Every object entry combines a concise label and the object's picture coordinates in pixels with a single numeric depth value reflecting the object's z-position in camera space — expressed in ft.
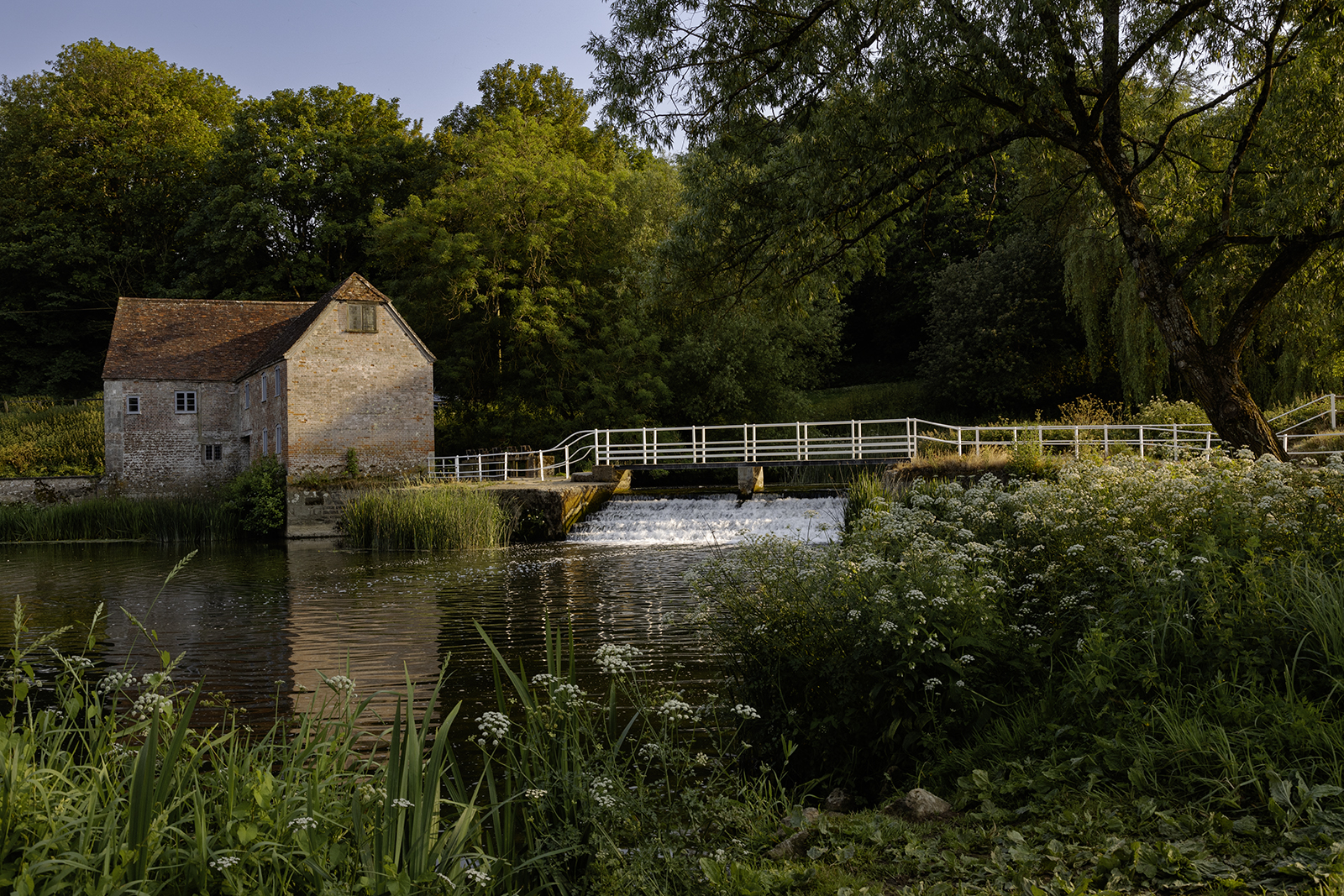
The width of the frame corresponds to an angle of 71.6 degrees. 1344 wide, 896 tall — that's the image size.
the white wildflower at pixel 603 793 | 11.19
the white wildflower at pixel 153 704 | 10.01
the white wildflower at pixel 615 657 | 12.64
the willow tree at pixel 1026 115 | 32.99
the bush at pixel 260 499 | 87.51
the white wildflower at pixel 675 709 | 12.21
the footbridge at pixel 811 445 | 70.08
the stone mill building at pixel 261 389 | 96.73
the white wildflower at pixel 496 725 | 11.14
